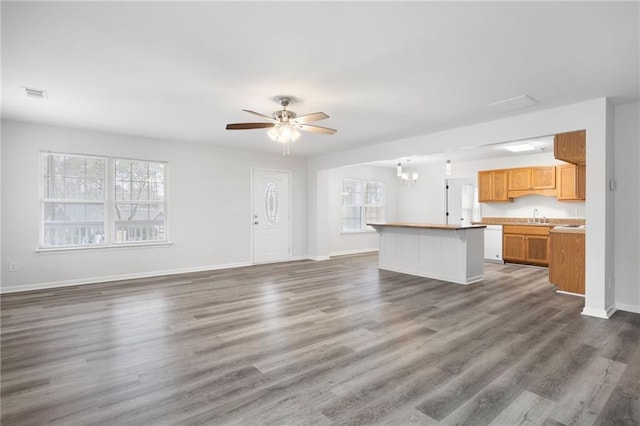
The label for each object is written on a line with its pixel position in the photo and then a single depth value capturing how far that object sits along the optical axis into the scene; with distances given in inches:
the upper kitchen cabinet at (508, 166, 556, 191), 271.6
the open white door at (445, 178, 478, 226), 343.6
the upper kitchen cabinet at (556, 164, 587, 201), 260.1
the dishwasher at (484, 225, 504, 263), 287.6
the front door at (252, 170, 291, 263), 286.8
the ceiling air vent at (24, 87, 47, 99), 140.3
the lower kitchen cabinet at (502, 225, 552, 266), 260.8
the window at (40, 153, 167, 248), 204.2
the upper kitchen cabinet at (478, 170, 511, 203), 301.1
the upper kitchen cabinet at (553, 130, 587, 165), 162.9
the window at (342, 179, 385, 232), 359.9
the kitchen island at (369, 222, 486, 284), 209.9
